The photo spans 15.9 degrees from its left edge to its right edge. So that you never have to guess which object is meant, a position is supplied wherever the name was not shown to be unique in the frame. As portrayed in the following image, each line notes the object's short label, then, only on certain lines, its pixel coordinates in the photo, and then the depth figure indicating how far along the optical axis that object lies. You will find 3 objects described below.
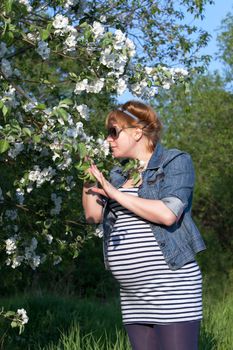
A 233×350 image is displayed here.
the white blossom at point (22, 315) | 4.43
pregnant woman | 3.30
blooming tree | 3.68
